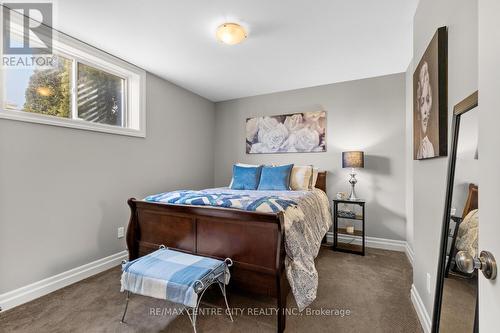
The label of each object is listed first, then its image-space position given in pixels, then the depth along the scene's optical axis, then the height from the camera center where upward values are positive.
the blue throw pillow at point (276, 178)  3.07 -0.18
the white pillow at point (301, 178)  3.11 -0.17
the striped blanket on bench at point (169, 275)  1.39 -0.73
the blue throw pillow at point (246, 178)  3.23 -0.18
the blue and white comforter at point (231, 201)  1.77 -0.31
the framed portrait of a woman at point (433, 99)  1.29 +0.43
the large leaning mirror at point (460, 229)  0.87 -0.28
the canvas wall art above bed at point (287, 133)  3.53 +0.54
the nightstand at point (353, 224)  2.96 -0.86
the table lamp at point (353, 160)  2.96 +0.08
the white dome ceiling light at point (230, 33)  1.99 +1.19
